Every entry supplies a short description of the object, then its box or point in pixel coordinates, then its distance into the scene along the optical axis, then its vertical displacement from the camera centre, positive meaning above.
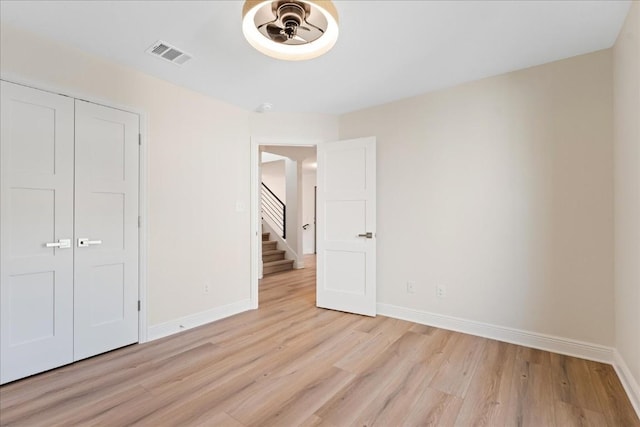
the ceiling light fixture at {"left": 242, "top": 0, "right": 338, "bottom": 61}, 1.54 +1.03
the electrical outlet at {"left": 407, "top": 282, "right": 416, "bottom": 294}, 3.39 -0.84
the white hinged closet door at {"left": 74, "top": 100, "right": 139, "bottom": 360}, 2.47 -0.14
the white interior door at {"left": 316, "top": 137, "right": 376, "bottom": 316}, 3.57 -0.15
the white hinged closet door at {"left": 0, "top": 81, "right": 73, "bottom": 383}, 2.11 -0.13
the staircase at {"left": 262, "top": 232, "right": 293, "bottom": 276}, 6.17 -1.01
